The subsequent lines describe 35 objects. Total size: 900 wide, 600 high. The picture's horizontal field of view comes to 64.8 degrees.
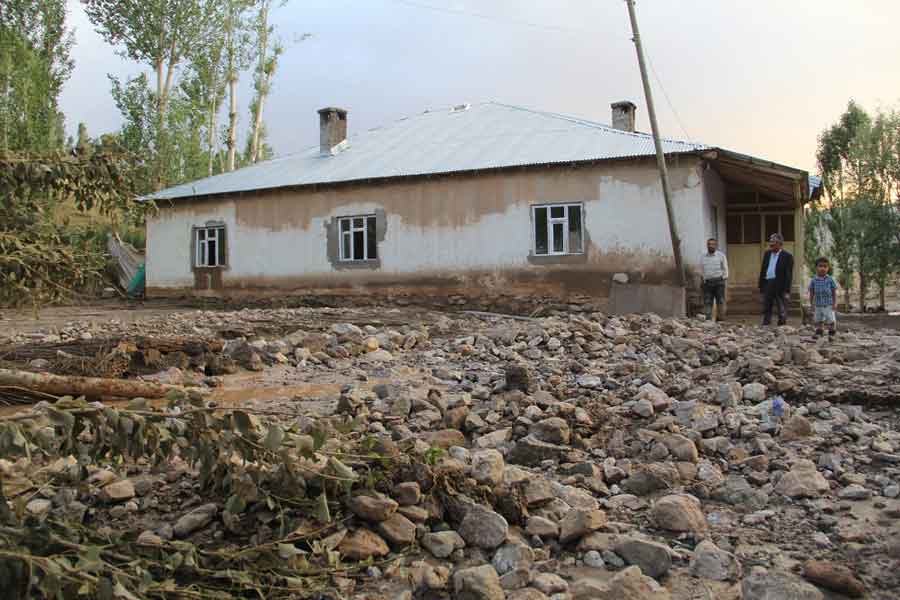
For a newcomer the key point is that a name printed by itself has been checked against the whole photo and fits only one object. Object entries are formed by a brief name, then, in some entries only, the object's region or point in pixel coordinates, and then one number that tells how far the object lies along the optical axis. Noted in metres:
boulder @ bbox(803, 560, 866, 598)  2.62
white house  13.09
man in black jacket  10.54
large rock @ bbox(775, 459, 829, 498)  3.50
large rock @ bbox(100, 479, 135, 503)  3.18
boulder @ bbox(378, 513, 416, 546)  2.79
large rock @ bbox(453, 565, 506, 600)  2.51
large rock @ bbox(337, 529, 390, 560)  2.70
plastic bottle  4.75
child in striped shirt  8.67
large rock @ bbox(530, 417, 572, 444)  4.30
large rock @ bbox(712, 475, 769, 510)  3.45
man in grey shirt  11.37
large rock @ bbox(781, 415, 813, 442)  4.38
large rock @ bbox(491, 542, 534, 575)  2.78
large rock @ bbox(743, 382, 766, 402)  5.24
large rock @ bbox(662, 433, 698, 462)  3.99
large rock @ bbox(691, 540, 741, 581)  2.75
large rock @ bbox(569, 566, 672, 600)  2.52
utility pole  11.53
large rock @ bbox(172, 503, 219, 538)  2.82
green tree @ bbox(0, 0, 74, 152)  23.77
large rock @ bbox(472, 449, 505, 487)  3.24
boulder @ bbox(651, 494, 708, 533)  3.16
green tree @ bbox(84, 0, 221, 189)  24.45
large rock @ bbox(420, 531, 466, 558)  2.82
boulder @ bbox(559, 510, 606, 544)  2.99
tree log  4.58
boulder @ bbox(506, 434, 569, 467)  4.04
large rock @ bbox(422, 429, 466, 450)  4.16
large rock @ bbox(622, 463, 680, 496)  3.62
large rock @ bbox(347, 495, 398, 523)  2.78
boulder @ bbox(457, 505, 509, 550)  2.88
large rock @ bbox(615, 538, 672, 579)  2.78
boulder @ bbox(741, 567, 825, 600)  2.54
